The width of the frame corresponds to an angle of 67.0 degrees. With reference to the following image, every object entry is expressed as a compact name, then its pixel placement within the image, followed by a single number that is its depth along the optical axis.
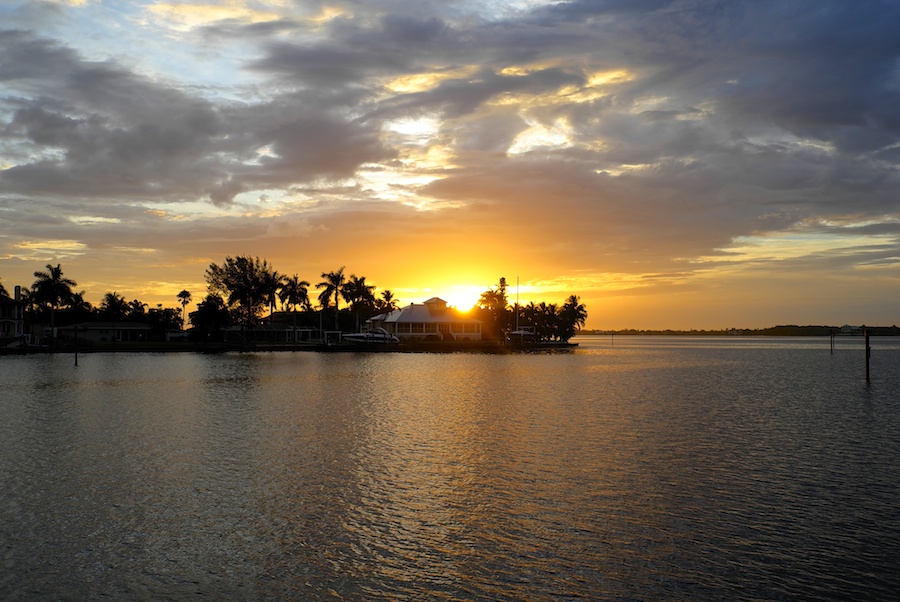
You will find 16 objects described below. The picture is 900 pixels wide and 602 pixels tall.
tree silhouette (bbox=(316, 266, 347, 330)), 154.38
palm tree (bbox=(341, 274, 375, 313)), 157.00
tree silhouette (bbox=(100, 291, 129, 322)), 159.88
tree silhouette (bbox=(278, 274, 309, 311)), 154.38
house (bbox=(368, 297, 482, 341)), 140.88
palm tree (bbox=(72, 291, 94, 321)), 147.60
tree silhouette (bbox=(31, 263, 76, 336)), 122.81
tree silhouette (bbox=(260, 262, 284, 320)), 137.75
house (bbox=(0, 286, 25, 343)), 113.62
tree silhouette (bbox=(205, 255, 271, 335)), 136.38
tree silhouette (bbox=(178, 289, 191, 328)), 189.25
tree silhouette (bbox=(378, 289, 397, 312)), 185.38
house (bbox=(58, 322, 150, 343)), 133.88
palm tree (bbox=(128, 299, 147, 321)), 167.82
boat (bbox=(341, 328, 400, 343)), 130.50
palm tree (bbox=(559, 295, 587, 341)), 179.06
